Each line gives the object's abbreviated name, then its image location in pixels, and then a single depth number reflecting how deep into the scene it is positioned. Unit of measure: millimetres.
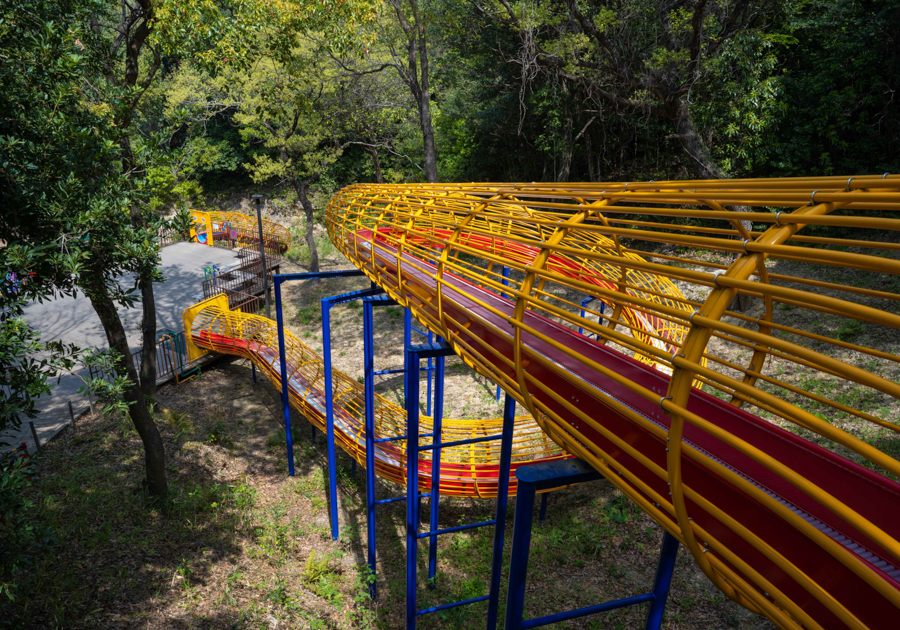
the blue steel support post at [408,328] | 9188
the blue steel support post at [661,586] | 2936
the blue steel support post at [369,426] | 6559
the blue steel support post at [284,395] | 8930
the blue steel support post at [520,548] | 2758
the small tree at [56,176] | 4250
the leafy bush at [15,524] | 3365
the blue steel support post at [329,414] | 6949
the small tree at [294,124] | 16188
